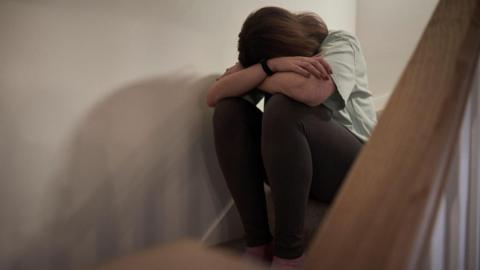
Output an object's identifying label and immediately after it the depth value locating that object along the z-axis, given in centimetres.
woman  103
